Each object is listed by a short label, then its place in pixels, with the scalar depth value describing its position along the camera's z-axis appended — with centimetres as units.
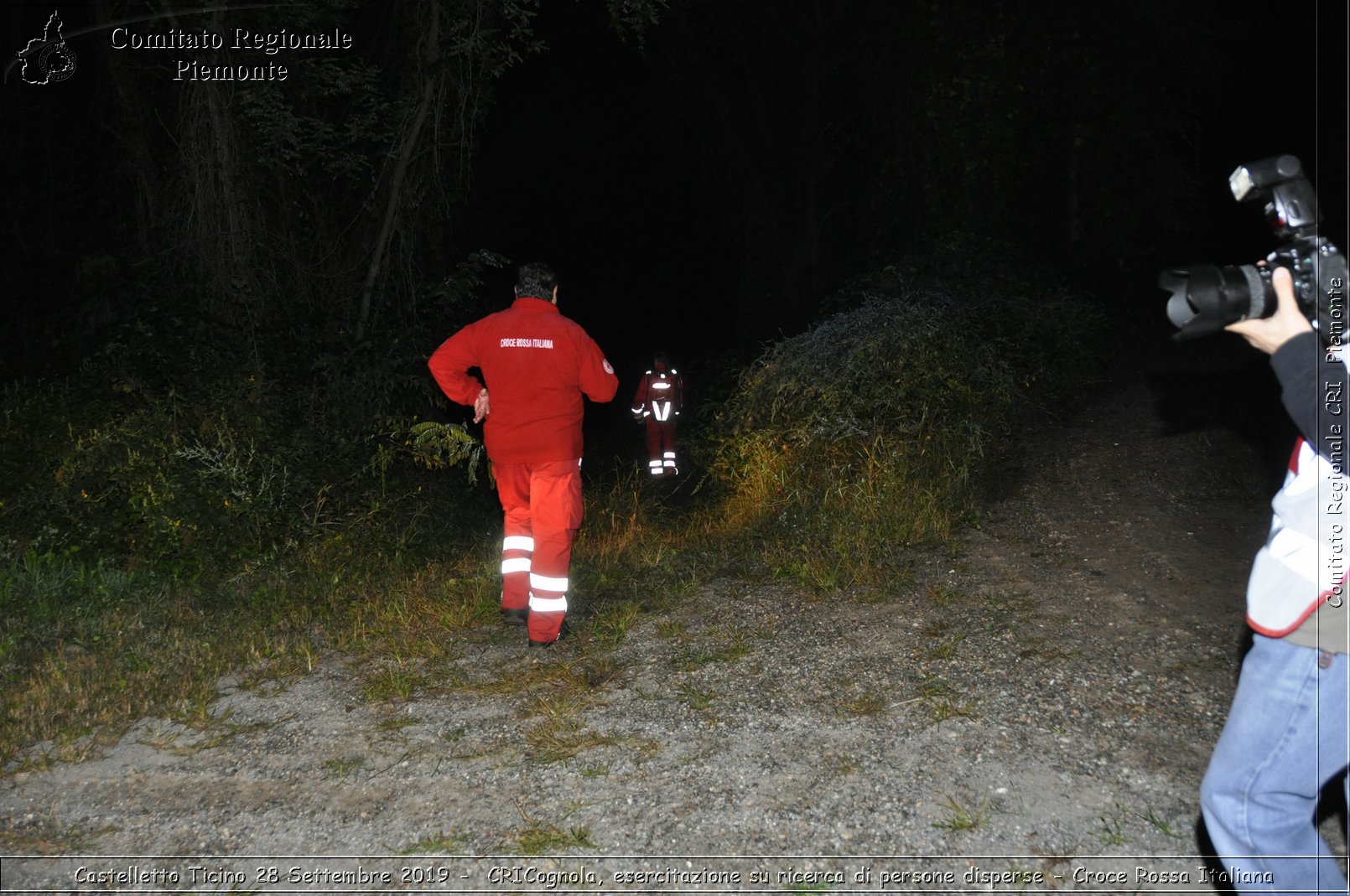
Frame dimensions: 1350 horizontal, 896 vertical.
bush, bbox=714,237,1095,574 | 680
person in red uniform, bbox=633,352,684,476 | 1284
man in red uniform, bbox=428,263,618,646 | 530
